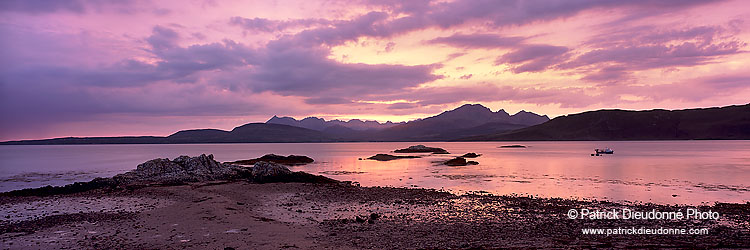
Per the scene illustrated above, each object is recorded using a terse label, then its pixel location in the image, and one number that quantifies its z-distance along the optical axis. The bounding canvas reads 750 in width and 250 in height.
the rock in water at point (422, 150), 122.61
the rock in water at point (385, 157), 85.52
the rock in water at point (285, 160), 71.56
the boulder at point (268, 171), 36.08
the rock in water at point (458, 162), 64.68
